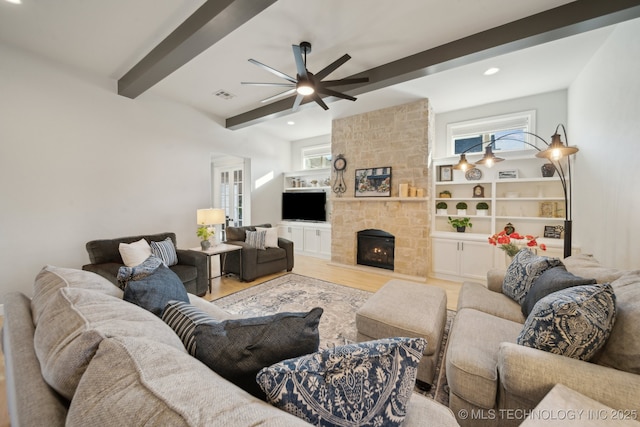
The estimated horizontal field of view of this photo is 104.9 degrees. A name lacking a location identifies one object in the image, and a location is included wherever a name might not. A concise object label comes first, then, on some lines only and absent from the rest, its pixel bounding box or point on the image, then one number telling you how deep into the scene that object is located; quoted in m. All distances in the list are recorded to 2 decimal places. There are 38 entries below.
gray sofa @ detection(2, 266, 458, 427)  0.48
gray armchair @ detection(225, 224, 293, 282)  3.79
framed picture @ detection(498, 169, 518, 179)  3.82
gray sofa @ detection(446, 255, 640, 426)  0.98
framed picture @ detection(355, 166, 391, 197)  4.39
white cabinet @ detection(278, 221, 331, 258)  5.53
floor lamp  2.17
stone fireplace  4.05
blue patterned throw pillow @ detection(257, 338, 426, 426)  0.64
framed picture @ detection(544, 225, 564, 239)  3.60
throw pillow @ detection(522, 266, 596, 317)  1.44
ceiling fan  2.43
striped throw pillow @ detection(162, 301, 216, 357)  0.91
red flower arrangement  2.30
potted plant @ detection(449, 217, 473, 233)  4.13
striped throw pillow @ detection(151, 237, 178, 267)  3.02
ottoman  1.63
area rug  2.33
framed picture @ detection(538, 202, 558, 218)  3.66
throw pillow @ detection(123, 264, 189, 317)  1.24
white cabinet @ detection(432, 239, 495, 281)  3.69
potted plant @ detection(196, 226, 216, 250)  3.61
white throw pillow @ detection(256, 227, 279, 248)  4.18
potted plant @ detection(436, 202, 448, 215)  4.37
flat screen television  5.72
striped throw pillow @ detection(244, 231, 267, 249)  4.09
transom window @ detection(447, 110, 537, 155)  3.85
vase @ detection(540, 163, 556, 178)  3.58
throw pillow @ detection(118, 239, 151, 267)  2.76
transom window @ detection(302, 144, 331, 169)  6.17
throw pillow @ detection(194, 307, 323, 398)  0.77
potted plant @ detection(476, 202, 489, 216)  4.05
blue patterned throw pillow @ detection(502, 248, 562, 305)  1.84
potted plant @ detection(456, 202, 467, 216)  4.20
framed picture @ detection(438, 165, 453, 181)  4.28
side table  3.46
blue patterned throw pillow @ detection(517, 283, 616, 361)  1.07
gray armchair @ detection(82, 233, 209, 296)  2.66
